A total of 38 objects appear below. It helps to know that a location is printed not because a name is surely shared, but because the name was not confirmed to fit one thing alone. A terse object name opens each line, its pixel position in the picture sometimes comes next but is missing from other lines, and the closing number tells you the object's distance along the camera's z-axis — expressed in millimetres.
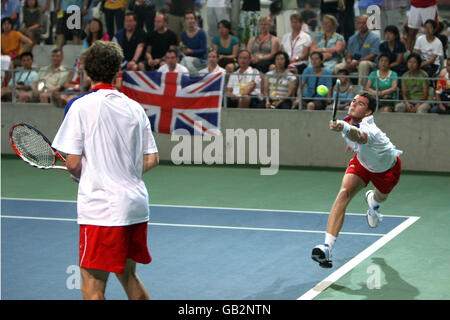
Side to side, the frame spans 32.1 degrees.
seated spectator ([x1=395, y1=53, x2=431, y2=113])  13375
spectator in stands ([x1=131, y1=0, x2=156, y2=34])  16406
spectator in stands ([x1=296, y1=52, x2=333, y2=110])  13977
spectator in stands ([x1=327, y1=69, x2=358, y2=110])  13633
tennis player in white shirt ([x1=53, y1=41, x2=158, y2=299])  4855
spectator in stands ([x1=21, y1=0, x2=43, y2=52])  17844
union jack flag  14289
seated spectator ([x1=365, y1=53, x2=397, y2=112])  13609
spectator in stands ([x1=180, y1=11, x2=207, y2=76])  15531
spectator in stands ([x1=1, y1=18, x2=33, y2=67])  17047
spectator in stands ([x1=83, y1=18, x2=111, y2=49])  15891
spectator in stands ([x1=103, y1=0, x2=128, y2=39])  16672
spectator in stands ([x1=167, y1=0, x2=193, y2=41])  16438
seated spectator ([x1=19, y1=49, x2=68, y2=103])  15617
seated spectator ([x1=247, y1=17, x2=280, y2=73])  14984
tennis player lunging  7328
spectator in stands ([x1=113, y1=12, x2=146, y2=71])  15523
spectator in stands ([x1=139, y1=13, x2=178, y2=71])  15375
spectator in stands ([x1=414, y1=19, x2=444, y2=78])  13867
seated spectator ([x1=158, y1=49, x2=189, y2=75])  14609
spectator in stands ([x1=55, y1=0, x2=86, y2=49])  17125
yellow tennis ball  8164
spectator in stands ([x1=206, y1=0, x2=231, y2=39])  16250
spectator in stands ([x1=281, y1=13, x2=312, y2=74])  14961
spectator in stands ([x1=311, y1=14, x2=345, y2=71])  14711
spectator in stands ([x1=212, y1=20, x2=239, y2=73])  15344
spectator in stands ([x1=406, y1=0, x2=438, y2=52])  14453
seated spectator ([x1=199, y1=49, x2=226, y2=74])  14555
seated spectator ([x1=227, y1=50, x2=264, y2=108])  14398
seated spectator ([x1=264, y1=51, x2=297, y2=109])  14219
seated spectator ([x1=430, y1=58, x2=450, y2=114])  13219
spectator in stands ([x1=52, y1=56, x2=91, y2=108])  15203
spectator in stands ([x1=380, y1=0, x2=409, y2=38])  15508
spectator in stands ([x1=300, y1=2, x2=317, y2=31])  17078
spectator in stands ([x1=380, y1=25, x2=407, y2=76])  14039
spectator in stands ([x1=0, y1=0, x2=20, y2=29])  17812
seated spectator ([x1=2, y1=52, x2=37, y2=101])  15810
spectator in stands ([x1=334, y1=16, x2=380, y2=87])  14383
